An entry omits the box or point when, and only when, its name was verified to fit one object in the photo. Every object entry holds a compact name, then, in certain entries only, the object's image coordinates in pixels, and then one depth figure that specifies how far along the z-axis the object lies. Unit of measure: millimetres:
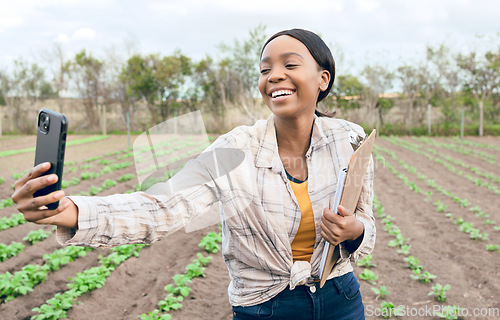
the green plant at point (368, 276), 4344
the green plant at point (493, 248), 5145
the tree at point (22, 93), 23142
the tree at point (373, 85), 23341
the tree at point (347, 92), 22705
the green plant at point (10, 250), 4877
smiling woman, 1414
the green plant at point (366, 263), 4730
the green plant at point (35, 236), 5469
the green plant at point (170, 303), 3721
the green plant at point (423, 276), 4281
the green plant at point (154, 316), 3460
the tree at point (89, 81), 24906
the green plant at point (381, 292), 3918
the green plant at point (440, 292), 3854
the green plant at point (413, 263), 4625
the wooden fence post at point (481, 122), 20078
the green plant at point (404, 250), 5074
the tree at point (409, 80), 24672
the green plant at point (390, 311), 3564
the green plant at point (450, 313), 3509
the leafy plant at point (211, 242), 5234
